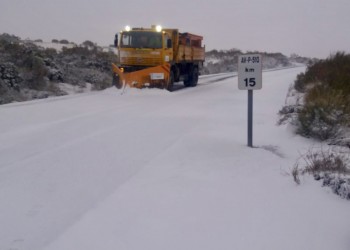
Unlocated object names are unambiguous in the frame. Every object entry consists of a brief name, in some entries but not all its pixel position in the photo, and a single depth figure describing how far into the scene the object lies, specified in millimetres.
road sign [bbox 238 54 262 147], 6887
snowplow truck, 17656
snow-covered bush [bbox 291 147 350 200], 4841
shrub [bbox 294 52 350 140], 7773
